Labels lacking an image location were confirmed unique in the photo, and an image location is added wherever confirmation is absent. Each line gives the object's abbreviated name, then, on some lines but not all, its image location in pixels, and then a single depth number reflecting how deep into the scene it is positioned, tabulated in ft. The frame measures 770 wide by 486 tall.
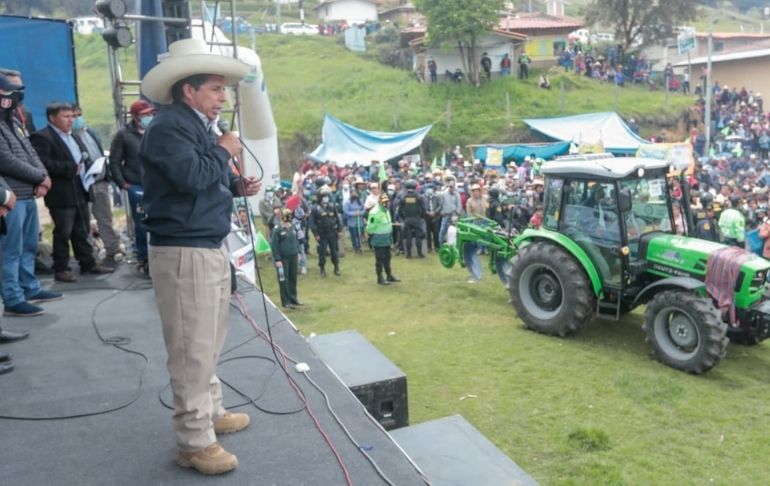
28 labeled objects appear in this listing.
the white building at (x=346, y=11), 190.29
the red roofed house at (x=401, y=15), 181.86
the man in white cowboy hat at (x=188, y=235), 9.50
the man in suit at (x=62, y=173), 19.02
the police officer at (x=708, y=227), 34.91
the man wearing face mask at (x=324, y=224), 40.09
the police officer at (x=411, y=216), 45.44
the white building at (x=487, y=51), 108.88
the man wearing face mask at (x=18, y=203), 15.49
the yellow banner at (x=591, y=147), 67.97
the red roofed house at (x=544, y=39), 122.62
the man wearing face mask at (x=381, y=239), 37.99
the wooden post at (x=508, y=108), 94.07
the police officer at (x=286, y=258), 33.19
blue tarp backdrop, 29.81
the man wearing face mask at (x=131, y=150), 19.85
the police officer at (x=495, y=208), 46.57
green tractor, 22.88
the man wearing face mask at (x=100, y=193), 20.84
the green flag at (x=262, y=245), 41.22
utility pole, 70.55
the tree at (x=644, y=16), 124.16
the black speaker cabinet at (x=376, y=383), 14.42
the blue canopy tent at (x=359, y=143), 70.74
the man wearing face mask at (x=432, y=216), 47.42
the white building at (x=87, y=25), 153.69
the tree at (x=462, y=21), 101.36
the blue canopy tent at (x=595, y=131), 73.20
